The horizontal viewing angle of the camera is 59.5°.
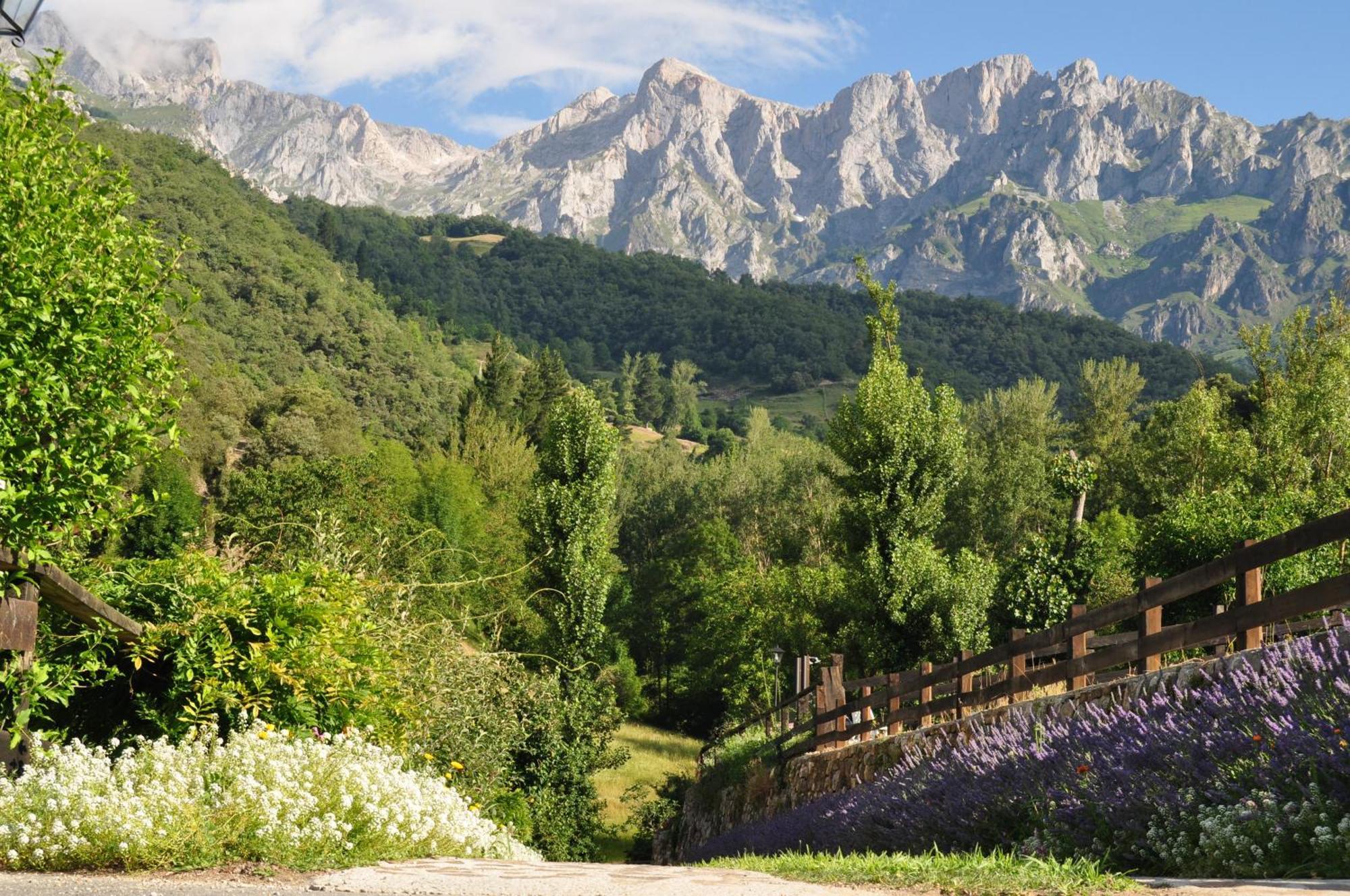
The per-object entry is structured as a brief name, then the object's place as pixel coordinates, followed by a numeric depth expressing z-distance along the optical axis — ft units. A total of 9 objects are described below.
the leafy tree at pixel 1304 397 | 91.76
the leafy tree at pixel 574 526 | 84.64
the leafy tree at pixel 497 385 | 251.80
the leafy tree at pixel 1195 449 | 102.01
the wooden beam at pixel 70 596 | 25.48
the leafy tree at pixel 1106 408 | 217.56
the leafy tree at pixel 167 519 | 143.95
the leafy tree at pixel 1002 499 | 183.01
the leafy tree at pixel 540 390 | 244.42
